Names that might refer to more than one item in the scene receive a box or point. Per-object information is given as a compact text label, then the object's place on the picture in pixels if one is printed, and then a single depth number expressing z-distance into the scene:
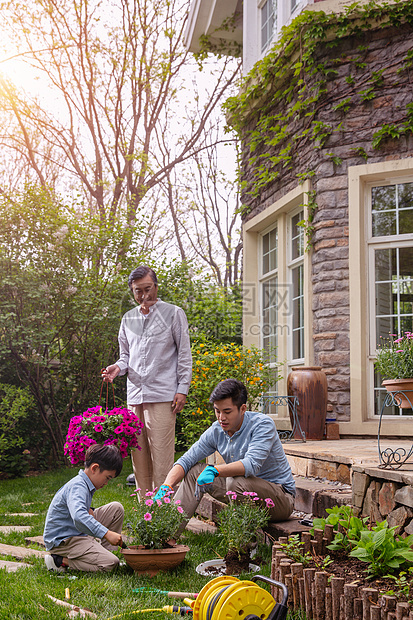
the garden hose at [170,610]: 2.18
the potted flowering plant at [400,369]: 3.11
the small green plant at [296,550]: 2.34
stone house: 5.38
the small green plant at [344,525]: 2.41
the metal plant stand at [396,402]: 2.87
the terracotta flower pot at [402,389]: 3.09
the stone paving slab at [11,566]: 2.85
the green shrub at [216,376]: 5.64
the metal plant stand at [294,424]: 5.25
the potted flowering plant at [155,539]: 2.72
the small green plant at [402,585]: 1.91
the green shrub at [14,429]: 6.59
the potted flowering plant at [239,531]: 2.73
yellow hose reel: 1.83
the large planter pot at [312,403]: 5.21
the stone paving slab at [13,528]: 3.93
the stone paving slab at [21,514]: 4.52
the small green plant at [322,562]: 2.29
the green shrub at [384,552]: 2.13
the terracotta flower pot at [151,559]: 2.72
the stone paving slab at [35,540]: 3.54
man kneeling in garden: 3.06
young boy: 2.82
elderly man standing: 3.85
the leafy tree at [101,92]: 11.59
